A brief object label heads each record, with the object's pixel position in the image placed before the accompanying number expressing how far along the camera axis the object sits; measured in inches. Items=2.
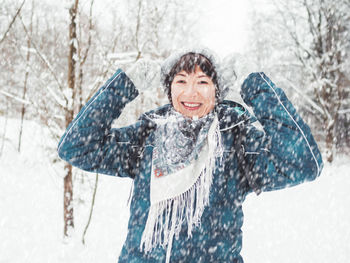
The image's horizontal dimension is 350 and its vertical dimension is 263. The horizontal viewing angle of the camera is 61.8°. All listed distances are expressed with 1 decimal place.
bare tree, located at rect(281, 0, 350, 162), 423.2
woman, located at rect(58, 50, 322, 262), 55.3
